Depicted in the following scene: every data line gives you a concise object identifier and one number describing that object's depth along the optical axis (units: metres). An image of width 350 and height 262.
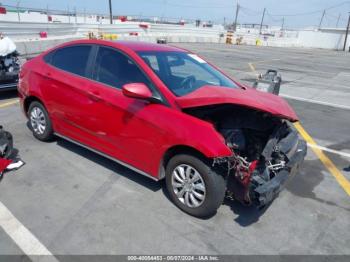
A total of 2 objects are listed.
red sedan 3.05
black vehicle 7.13
